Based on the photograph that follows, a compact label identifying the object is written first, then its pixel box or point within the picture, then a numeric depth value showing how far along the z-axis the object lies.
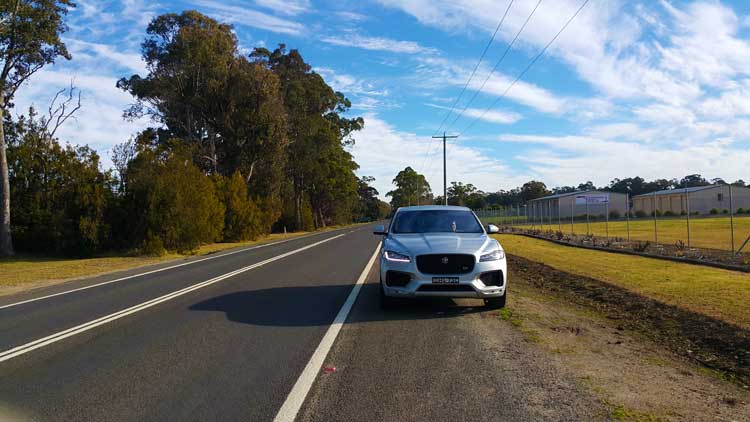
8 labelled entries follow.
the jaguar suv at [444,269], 8.55
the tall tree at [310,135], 54.62
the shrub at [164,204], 27.69
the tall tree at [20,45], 27.20
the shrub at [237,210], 40.25
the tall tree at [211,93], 40.59
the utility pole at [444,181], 52.97
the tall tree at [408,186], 149.12
